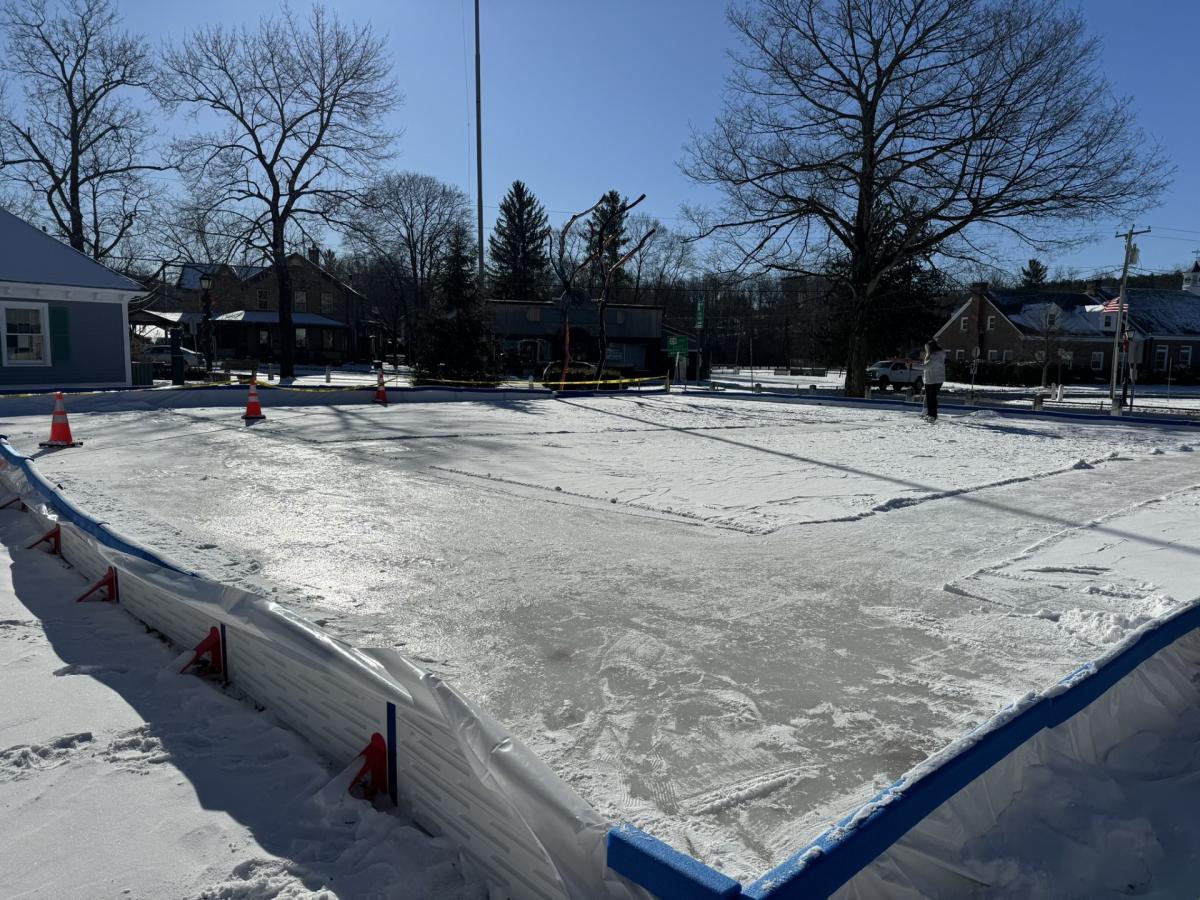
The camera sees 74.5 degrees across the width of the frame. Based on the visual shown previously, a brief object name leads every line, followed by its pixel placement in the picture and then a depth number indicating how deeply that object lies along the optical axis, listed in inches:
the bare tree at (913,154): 892.6
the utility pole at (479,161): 1151.9
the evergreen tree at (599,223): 2215.3
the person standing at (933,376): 639.1
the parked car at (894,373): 1683.1
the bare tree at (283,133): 1138.0
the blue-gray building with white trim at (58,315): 847.1
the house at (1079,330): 1979.6
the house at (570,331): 1600.6
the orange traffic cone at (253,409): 585.3
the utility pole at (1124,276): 932.6
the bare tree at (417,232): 2431.1
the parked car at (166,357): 1393.2
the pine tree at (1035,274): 3211.1
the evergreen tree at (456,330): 1100.5
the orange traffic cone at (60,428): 426.3
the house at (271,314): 2018.9
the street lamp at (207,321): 1122.0
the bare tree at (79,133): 1270.9
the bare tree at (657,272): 3040.8
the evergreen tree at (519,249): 2513.5
